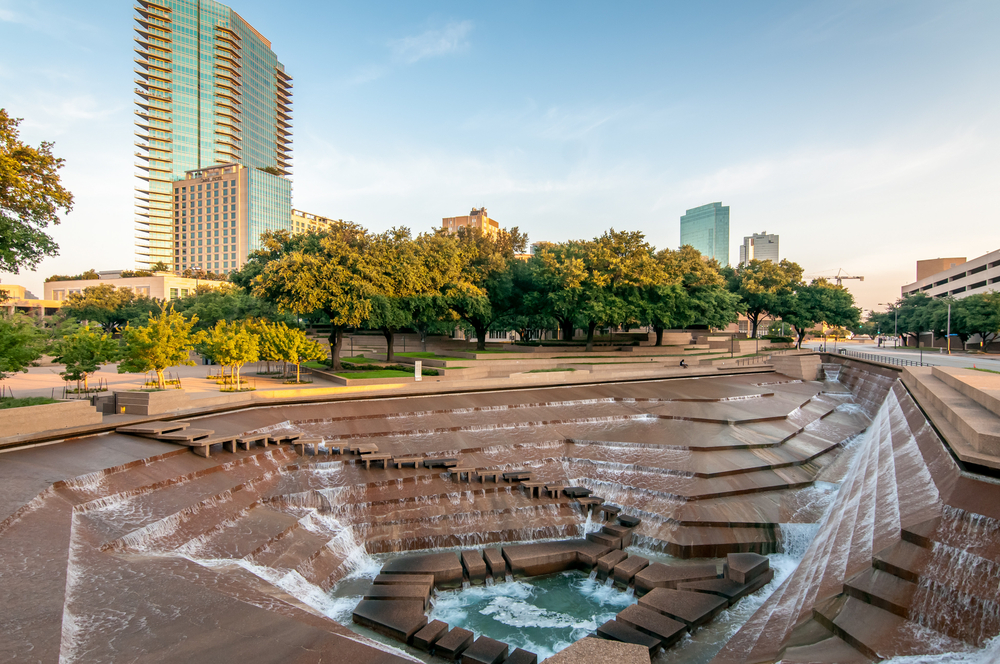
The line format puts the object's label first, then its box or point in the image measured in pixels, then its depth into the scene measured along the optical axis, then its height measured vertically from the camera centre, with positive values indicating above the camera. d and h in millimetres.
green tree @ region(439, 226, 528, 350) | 34719 +3914
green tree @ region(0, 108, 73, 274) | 15227 +4445
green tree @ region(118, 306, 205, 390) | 20469 -584
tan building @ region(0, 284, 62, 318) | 86438 +4805
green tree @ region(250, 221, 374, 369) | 27078 +2762
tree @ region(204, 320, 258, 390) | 23672 -753
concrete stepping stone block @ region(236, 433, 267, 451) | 14844 -3282
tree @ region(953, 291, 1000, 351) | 53938 +2298
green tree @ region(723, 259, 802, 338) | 57406 +5979
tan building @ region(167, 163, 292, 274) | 130500 +32094
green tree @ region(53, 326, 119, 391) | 19109 -750
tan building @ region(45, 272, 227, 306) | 96125 +9472
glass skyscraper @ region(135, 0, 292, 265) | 131000 +64285
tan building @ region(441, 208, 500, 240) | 147100 +35241
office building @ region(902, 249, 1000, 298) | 74438 +9464
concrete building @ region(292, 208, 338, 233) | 151350 +35472
